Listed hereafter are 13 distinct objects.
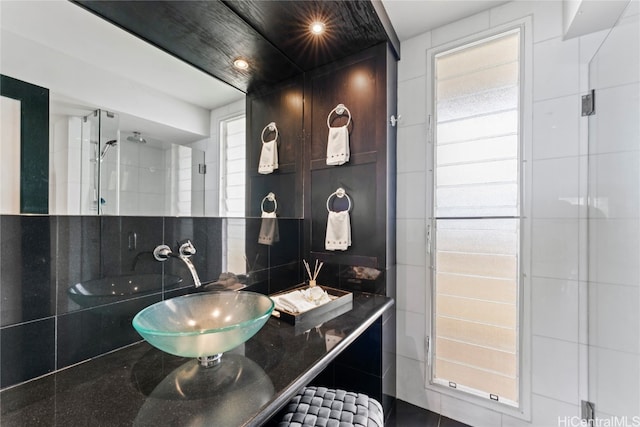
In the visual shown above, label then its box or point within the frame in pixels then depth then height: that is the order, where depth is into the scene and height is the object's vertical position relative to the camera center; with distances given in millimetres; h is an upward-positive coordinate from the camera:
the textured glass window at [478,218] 1420 -21
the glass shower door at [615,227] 1086 -57
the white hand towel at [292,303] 1191 -435
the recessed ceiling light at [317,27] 1377 +1005
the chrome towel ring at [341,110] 1627 +654
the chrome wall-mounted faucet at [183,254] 1021 -168
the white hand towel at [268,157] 1602 +349
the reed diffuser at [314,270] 1696 -377
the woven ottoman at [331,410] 955 -767
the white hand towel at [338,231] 1581 -112
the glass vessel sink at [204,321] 723 -373
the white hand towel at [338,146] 1576 +411
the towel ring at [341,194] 1630 +122
